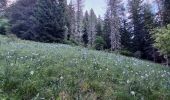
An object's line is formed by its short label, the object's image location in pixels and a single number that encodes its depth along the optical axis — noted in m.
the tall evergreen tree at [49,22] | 16.78
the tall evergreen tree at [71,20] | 24.45
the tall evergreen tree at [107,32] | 23.12
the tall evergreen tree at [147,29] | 20.40
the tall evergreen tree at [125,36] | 22.21
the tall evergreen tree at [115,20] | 20.74
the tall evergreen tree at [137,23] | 21.59
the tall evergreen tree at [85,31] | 27.35
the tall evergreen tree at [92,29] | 25.75
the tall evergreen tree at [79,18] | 24.83
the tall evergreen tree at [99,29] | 25.72
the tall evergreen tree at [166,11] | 18.00
